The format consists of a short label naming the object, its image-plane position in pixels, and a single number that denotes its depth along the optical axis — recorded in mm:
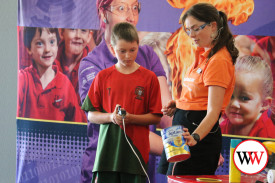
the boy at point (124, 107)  3386
